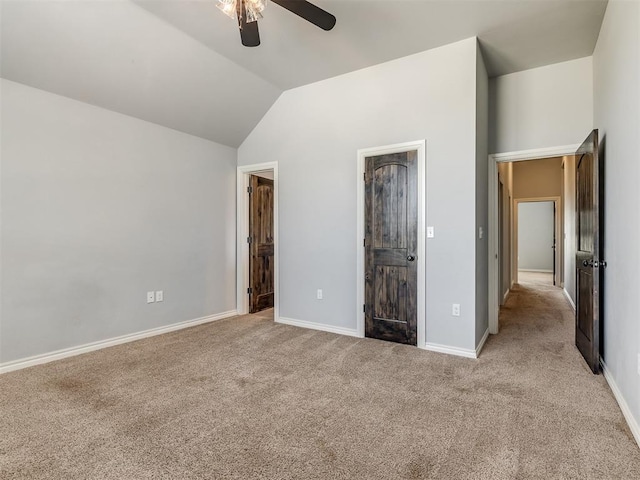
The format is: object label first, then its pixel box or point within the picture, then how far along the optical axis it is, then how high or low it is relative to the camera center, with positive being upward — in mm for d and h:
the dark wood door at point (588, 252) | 2562 -109
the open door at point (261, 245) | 4773 -76
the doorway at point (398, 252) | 3273 -131
